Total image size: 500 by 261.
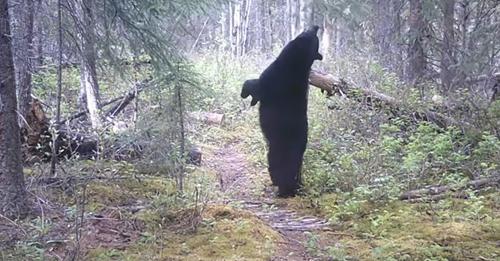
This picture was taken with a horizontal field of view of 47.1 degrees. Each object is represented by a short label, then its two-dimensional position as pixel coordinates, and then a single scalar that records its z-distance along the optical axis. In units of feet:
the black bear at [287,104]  22.89
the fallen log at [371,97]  29.17
